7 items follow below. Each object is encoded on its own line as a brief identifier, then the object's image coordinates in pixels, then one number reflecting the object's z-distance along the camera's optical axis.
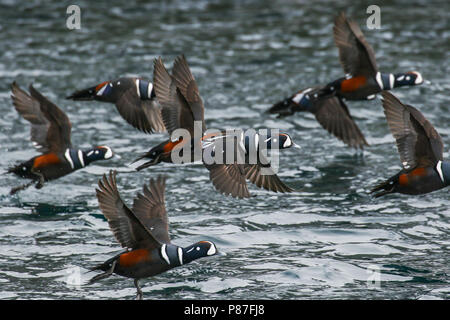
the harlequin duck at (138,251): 7.62
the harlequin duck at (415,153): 9.40
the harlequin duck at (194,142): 9.42
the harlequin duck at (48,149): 10.28
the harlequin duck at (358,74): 11.55
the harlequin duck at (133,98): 10.86
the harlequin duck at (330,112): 12.20
